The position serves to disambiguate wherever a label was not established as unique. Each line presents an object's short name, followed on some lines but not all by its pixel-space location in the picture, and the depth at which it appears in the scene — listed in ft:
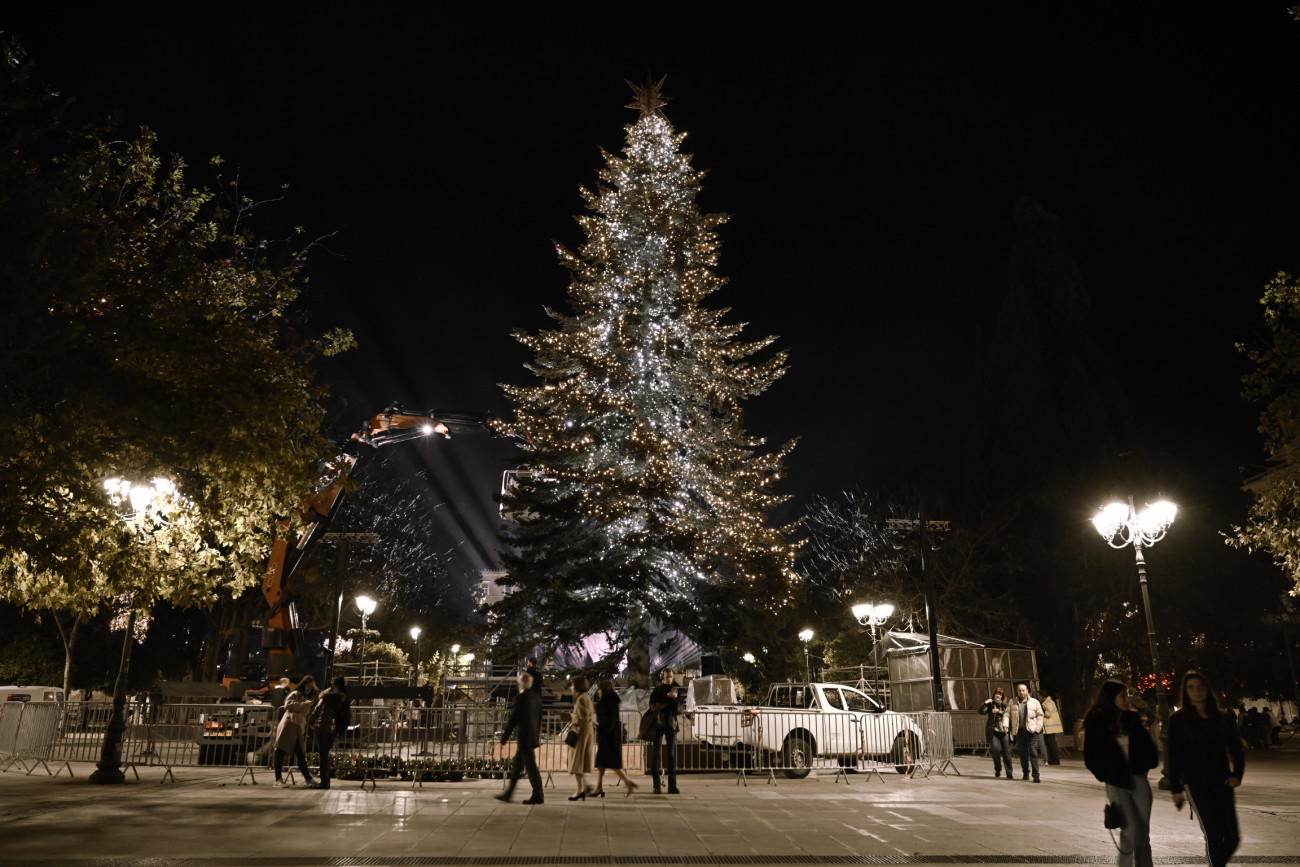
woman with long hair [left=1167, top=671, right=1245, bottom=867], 20.51
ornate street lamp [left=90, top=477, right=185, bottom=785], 44.11
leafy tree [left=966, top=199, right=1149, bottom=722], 114.32
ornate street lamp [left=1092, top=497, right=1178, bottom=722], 51.95
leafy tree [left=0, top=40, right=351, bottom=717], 34.88
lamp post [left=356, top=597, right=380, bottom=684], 90.68
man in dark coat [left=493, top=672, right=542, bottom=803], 37.47
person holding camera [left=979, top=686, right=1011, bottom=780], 53.01
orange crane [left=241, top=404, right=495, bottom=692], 61.82
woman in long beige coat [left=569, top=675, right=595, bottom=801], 39.55
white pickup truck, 51.67
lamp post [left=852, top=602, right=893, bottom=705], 87.25
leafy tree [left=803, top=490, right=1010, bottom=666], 119.65
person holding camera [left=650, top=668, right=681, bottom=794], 41.22
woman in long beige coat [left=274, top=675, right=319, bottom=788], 43.68
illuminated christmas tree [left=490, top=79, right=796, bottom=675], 74.95
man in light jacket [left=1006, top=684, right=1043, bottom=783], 51.11
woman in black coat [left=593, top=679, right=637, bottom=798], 39.45
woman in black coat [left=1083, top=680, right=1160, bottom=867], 20.24
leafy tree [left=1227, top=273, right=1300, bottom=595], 48.60
